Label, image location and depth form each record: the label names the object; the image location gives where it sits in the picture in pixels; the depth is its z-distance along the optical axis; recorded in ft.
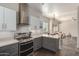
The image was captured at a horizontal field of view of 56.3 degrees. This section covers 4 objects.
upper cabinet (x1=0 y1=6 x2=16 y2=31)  5.08
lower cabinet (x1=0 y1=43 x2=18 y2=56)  4.69
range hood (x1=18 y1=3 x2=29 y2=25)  5.16
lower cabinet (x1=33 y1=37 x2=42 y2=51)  5.35
